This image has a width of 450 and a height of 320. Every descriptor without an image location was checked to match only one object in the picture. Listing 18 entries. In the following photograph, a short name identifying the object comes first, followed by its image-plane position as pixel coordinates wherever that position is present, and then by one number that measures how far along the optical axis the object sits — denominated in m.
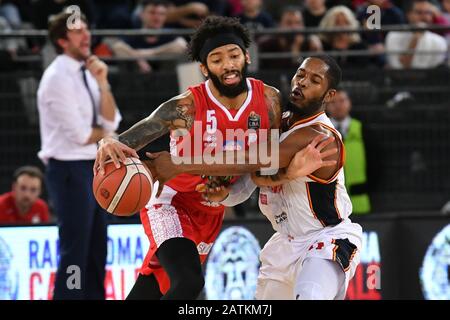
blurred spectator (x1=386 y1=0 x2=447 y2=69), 11.02
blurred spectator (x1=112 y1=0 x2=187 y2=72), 10.91
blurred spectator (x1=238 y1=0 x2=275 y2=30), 11.80
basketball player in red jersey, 6.40
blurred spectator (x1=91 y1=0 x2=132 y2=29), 12.04
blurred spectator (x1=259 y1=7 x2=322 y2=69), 11.03
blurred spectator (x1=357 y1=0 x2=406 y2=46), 11.48
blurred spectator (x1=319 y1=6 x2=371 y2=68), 11.02
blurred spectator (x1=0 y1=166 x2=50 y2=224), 9.53
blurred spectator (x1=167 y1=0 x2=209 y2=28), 11.84
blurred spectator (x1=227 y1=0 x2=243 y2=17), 12.51
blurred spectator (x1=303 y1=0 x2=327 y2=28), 11.88
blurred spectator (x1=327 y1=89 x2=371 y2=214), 10.06
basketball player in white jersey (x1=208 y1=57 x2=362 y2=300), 6.32
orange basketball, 6.08
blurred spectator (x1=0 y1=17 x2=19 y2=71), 10.66
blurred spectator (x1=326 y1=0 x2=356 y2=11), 12.65
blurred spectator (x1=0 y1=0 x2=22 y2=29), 12.16
